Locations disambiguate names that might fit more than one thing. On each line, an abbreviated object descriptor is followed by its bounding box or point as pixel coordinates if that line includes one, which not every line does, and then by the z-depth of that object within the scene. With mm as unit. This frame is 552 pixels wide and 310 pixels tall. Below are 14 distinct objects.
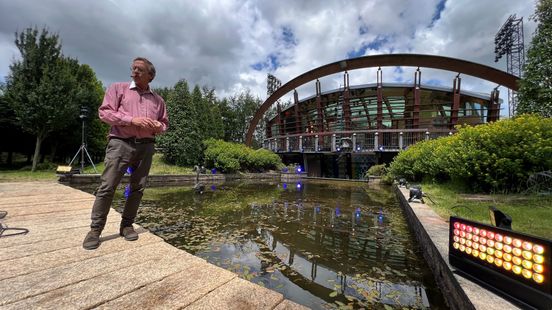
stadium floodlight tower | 26656
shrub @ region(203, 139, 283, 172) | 15594
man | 2074
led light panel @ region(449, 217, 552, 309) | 1364
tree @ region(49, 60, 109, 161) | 14222
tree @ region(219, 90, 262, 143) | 39844
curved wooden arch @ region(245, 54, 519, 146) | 19312
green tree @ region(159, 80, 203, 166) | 15695
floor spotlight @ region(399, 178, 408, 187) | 9473
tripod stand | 9005
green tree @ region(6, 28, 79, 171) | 11383
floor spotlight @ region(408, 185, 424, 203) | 5508
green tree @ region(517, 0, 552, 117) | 9328
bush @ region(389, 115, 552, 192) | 5742
